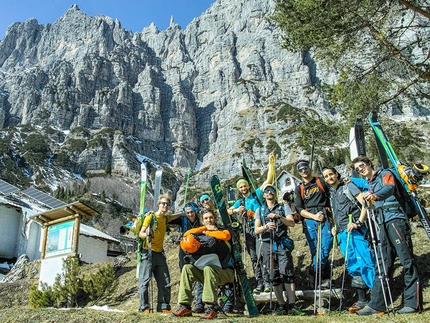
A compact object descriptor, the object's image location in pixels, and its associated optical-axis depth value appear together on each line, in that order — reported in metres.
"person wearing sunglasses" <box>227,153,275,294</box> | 6.93
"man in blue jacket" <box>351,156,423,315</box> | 4.55
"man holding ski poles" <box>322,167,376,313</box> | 5.25
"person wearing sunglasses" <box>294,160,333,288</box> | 5.99
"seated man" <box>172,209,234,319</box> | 4.41
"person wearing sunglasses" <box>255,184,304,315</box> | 5.31
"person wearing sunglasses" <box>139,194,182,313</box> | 5.95
